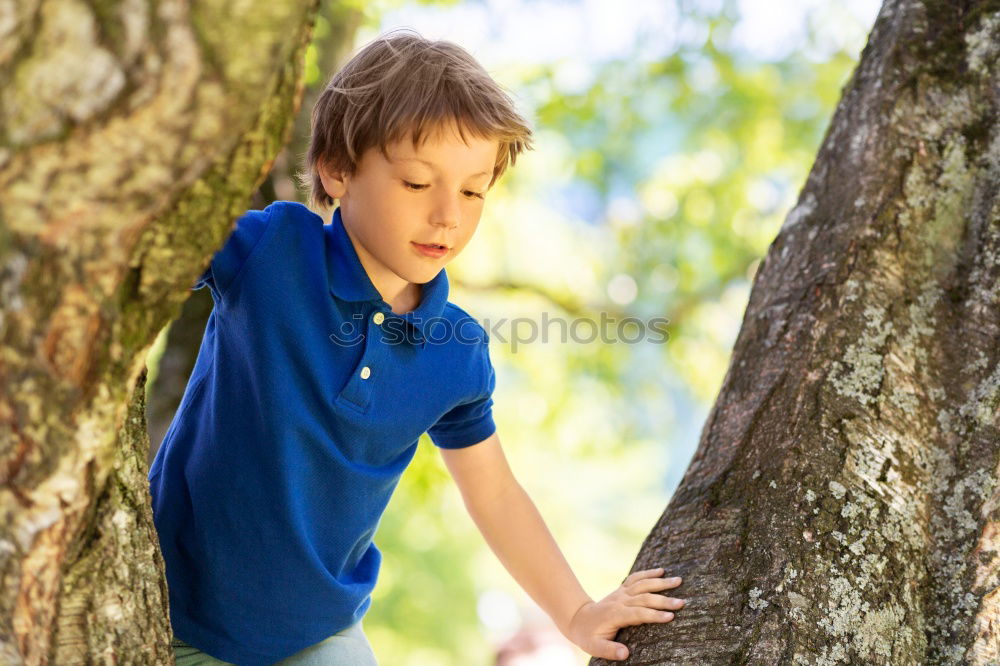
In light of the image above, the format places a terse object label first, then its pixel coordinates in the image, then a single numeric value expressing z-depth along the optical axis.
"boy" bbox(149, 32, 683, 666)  1.73
